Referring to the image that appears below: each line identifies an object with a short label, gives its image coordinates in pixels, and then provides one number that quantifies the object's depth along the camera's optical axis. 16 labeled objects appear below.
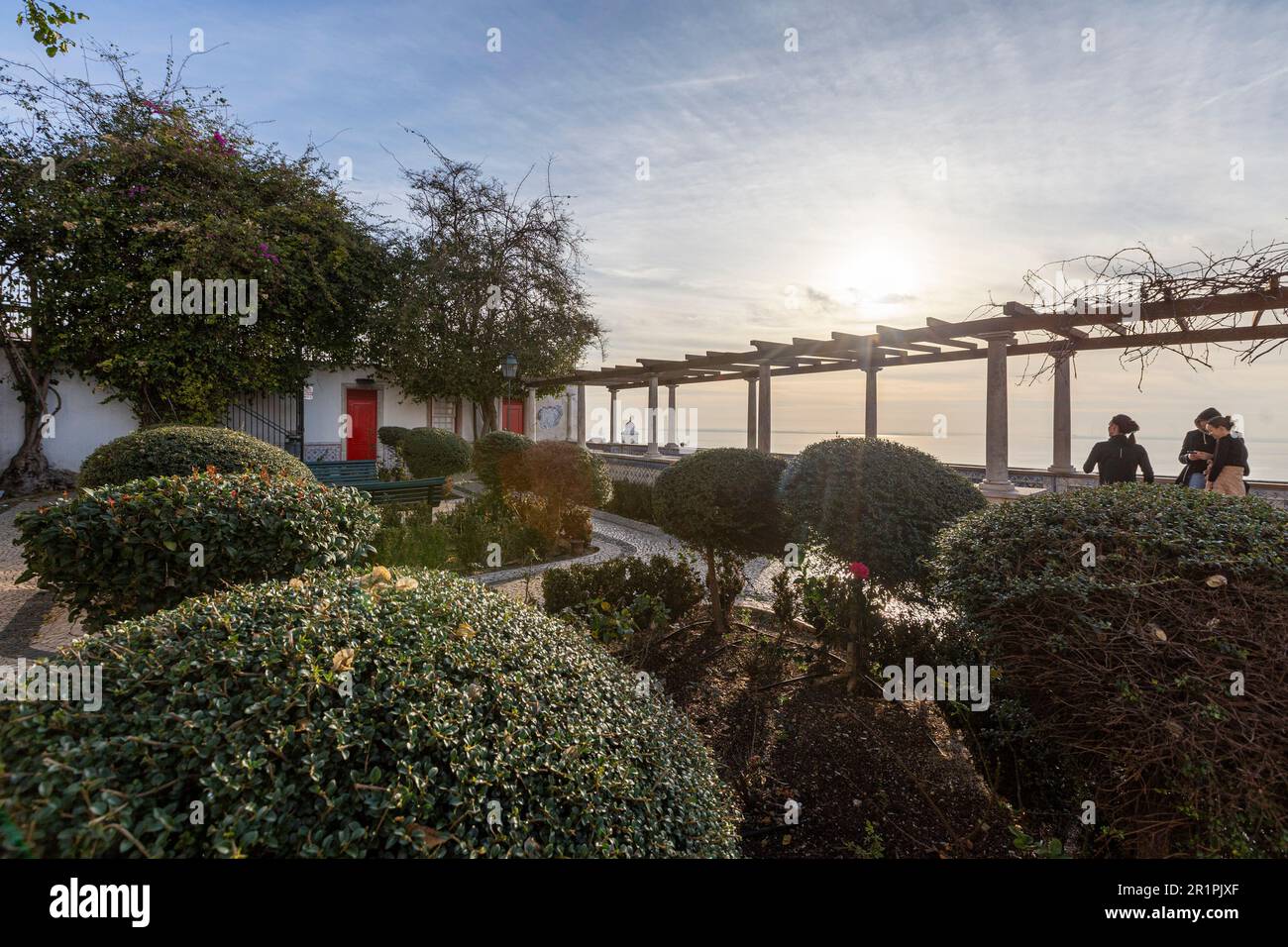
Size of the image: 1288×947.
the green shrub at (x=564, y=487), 9.55
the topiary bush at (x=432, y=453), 14.95
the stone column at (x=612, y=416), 26.54
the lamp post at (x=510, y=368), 14.71
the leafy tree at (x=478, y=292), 19.47
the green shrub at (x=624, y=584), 5.63
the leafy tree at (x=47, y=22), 6.03
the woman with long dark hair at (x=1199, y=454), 7.00
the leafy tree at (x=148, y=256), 13.65
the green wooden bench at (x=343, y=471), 13.19
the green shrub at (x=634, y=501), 12.20
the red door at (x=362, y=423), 20.11
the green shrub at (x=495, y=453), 10.99
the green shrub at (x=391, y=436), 17.53
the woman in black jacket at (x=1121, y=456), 7.30
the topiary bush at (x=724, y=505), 5.56
